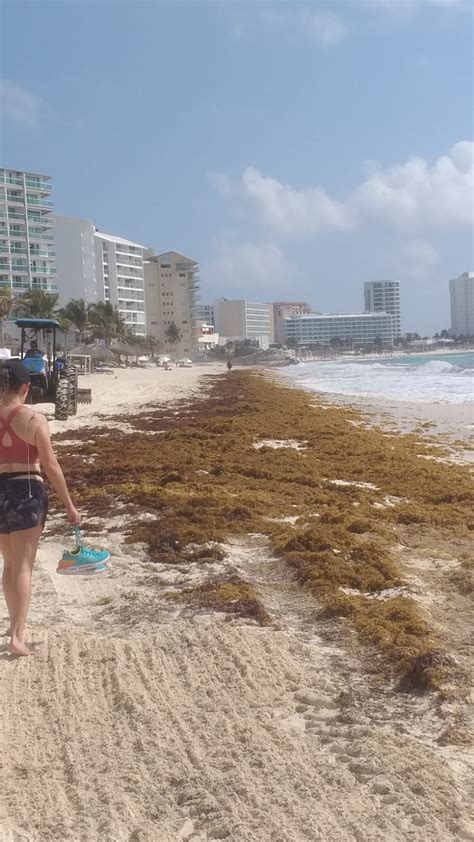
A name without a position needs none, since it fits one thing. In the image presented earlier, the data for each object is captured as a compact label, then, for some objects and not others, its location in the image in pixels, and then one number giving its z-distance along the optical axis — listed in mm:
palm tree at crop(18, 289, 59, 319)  72500
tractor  16688
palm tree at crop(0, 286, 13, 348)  59975
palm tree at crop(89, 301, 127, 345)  84562
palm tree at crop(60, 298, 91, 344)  80688
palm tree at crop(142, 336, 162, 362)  106750
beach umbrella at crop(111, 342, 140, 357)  75400
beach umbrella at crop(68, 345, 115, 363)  56900
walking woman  3986
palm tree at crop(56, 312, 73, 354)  73019
